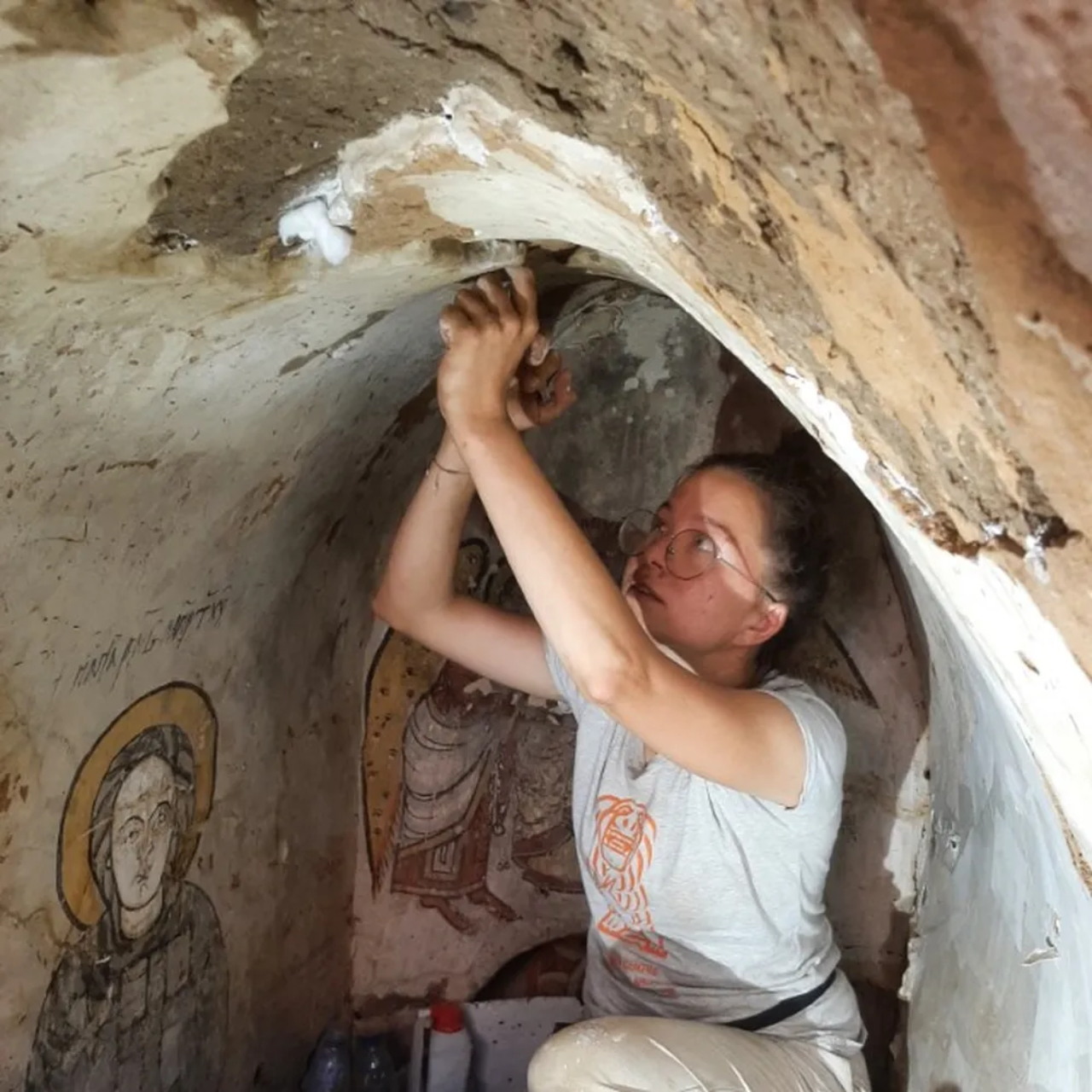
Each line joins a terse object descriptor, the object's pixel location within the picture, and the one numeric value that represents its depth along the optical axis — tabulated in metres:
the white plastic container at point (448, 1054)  1.95
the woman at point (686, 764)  1.16
